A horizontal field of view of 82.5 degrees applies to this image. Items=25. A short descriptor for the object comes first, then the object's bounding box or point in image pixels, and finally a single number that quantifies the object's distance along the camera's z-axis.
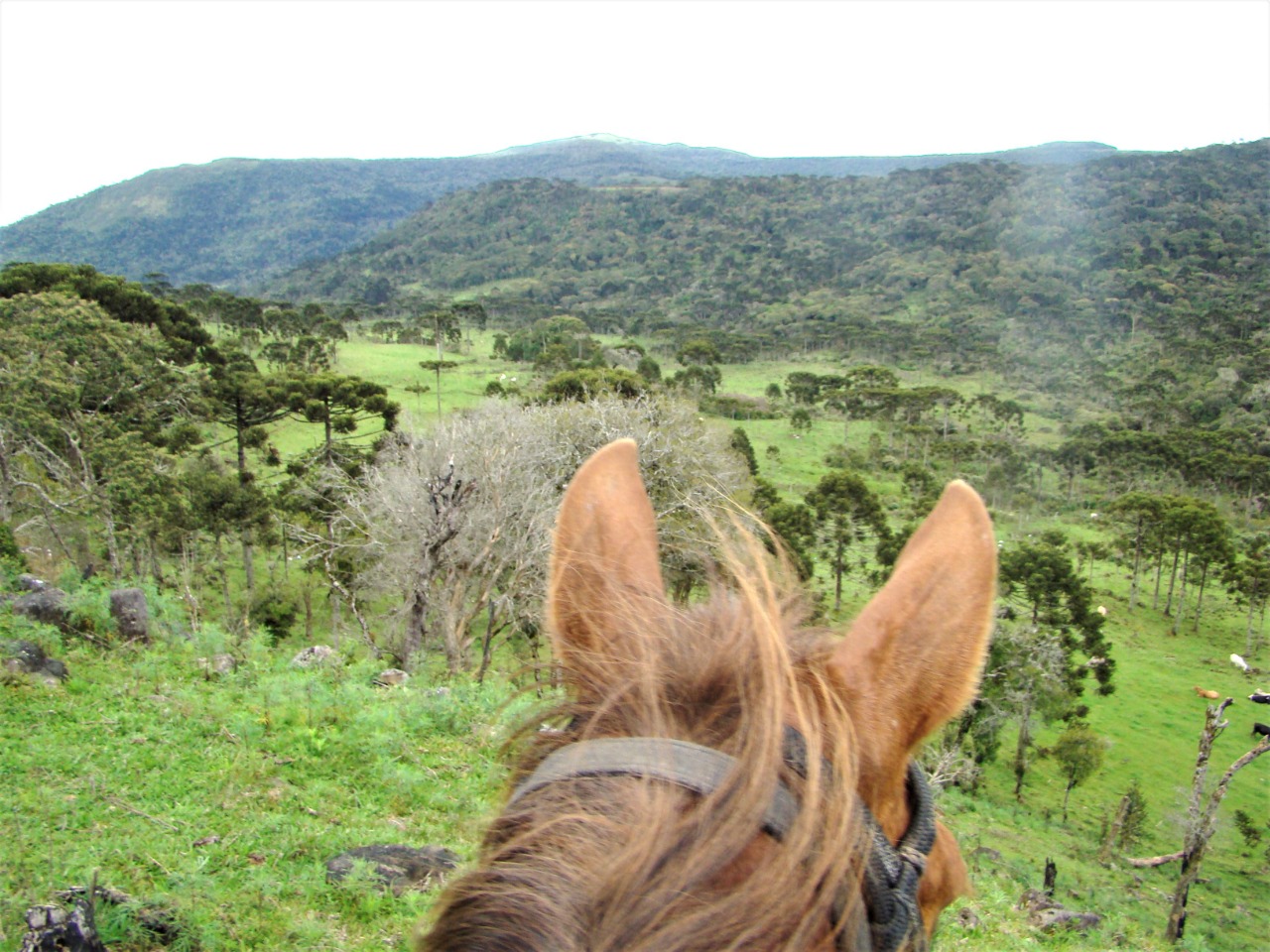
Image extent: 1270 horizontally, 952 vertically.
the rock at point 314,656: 6.68
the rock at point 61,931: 2.26
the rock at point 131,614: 6.44
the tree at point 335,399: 22.12
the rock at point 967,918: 5.12
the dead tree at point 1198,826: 9.95
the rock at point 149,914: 2.70
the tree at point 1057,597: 20.20
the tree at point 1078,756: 15.34
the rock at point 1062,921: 6.81
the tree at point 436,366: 43.01
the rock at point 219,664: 5.92
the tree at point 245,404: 21.89
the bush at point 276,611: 15.52
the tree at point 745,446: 26.92
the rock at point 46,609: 6.20
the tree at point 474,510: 10.05
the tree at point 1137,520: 28.02
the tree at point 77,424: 12.15
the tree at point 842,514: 22.47
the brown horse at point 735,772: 0.68
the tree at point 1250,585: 25.00
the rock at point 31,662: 5.12
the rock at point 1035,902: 7.37
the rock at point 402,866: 3.38
